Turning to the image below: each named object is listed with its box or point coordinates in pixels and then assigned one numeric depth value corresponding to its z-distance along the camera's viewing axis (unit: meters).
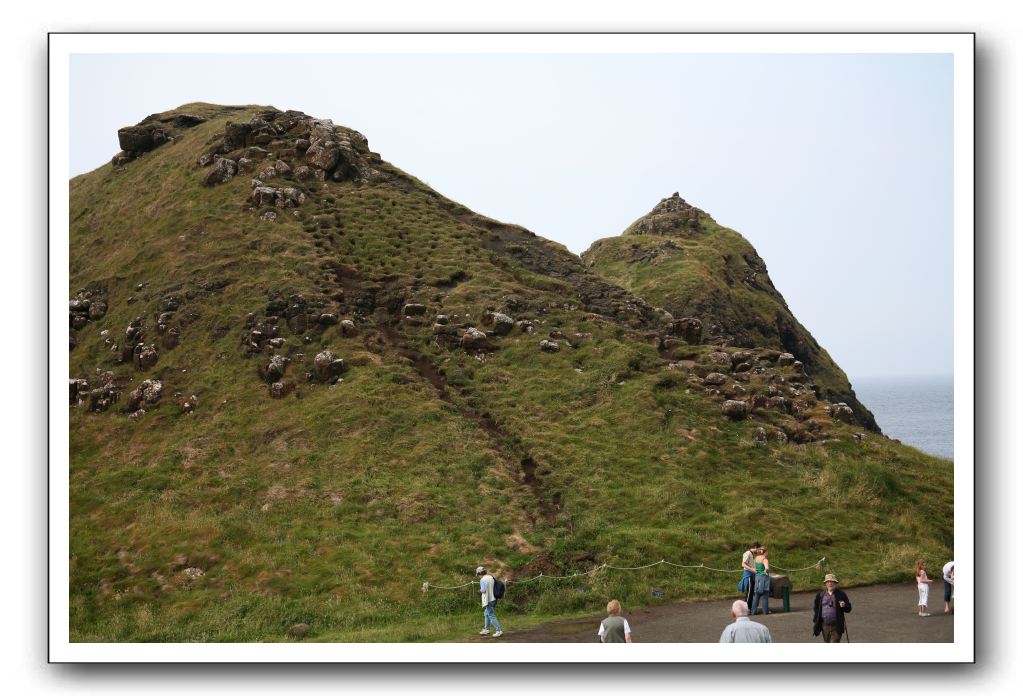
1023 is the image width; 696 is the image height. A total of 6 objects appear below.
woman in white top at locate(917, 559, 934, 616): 26.89
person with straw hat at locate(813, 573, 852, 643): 22.81
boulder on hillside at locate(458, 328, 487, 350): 50.25
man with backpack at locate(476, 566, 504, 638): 27.00
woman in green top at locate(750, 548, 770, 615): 27.81
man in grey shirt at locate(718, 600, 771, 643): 17.52
